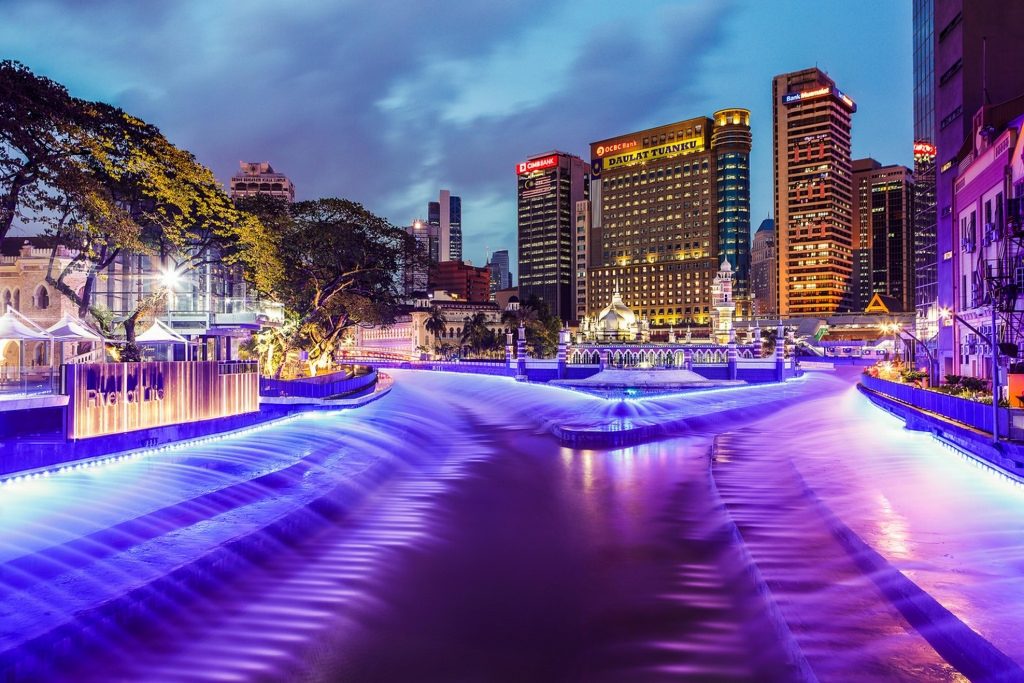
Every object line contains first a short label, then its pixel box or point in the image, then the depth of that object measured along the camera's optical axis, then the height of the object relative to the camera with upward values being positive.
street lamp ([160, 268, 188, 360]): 28.17 +2.75
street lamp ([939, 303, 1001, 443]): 16.46 -0.93
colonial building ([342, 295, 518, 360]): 146.88 +2.98
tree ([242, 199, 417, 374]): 43.06 +5.72
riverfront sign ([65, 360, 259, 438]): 17.95 -1.29
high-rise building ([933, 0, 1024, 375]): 40.62 +15.06
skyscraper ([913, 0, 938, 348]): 52.44 +13.70
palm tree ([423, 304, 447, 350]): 133.65 +4.54
